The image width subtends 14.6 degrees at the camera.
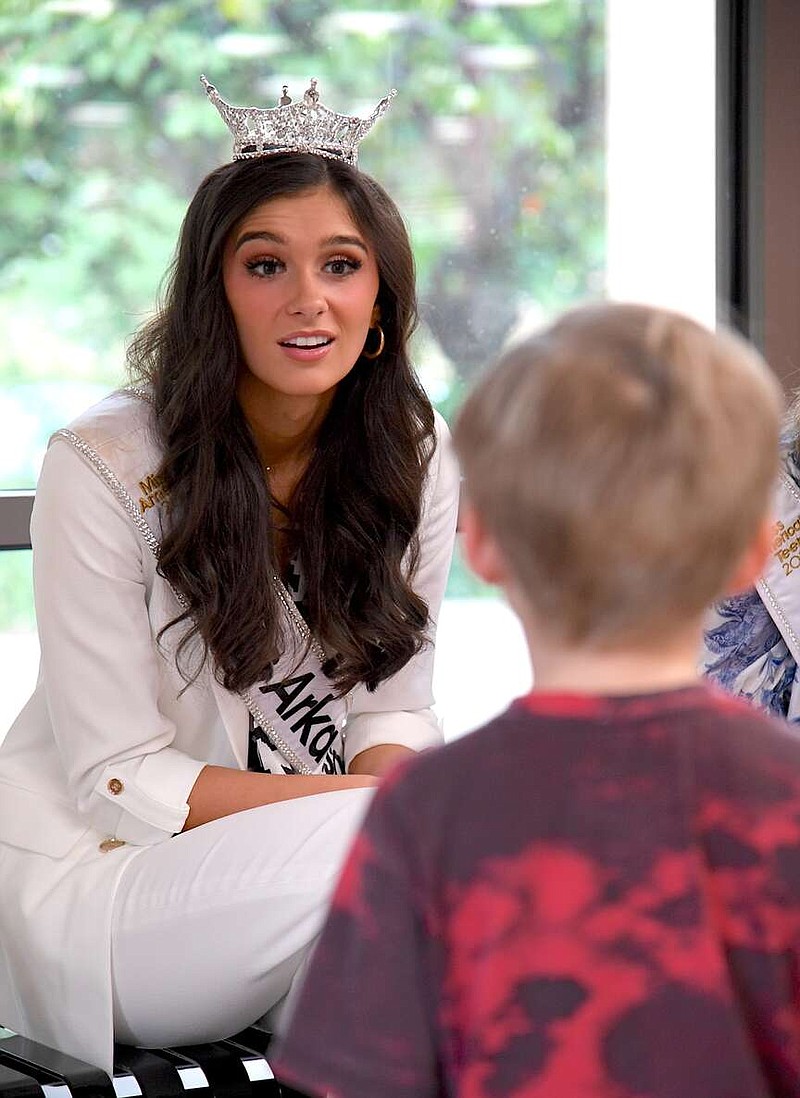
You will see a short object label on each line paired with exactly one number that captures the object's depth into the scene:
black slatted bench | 2.48
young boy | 1.71
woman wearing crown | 2.53
